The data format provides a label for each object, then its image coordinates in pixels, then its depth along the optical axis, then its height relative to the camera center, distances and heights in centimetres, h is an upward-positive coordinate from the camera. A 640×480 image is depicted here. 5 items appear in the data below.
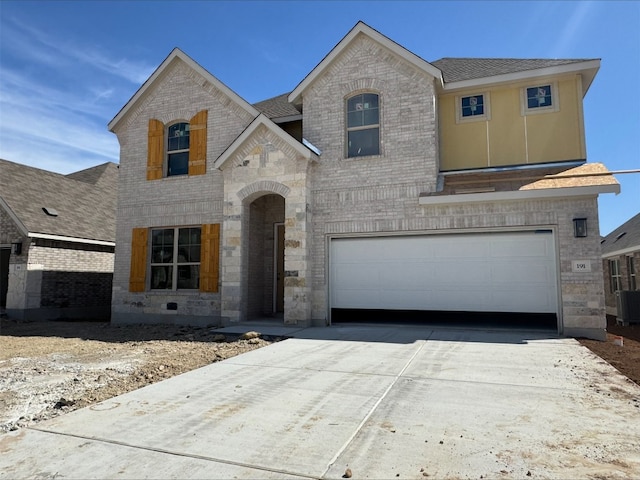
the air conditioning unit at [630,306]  1343 -74
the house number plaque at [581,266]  943 +38
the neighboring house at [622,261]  1593 +92
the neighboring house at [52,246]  1476 +137
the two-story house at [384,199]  1004 +218
